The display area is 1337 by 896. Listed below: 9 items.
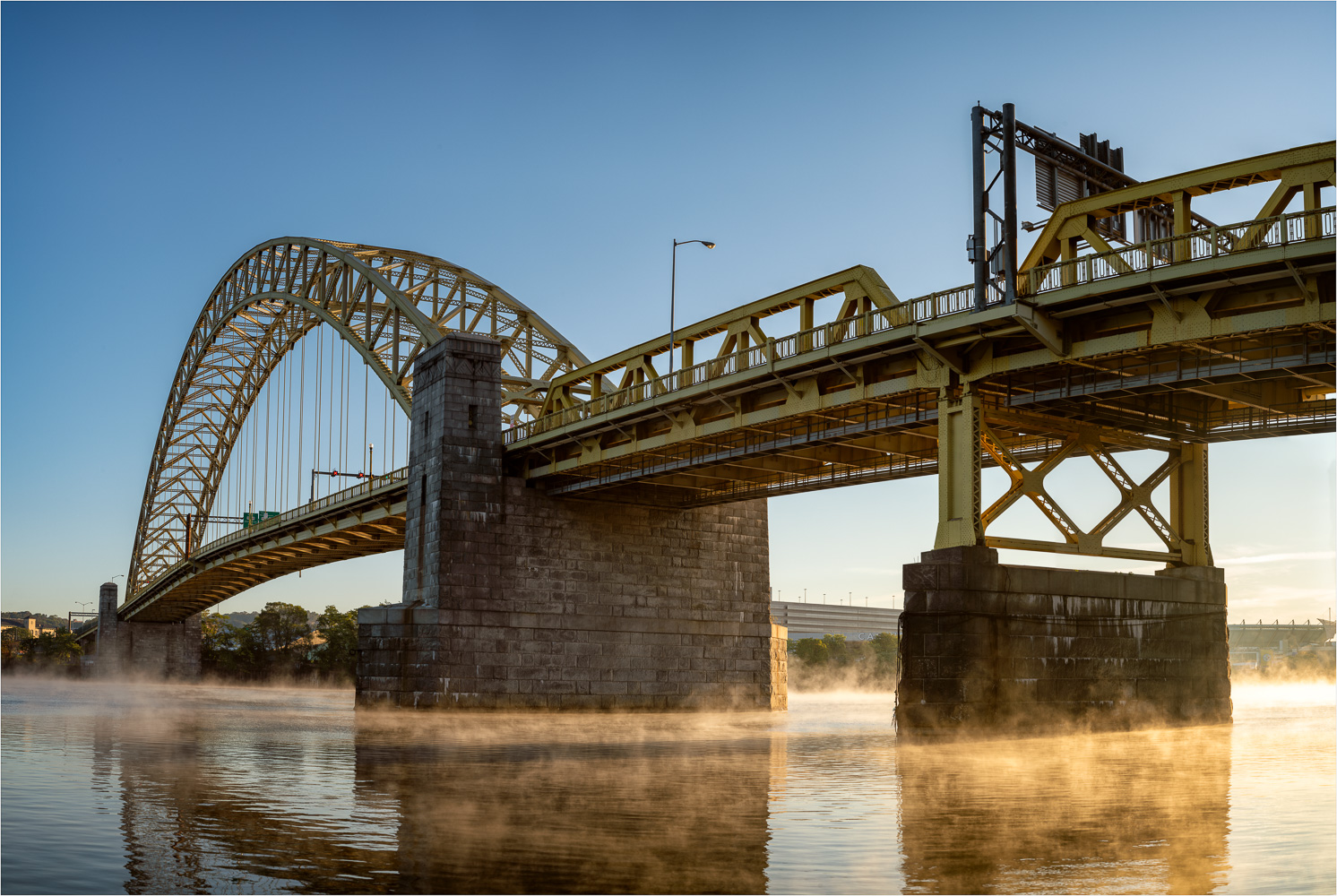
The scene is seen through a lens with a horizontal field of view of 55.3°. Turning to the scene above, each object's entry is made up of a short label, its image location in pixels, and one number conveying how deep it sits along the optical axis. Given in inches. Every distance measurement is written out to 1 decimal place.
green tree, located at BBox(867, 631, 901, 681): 6402.6
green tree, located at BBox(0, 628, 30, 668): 6343.5
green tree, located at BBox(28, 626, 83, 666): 6245.1
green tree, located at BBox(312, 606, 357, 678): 5349.4
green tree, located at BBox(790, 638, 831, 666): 6550.2
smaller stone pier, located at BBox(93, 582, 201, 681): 5103.3
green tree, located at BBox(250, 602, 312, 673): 6158.0
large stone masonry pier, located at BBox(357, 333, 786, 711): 1876.2
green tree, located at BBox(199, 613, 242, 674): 5536.4
